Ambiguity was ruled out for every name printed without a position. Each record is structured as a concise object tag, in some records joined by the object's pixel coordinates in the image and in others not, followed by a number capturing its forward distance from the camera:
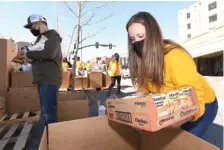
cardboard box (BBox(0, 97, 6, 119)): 3.54
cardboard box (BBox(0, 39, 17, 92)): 3.87
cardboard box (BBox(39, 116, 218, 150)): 1.16
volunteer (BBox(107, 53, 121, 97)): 7.66
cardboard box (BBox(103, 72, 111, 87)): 10.09
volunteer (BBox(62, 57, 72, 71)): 9.58
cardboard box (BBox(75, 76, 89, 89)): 9.40
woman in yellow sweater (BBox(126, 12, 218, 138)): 1.16
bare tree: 6.63
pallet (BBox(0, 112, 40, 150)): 2.74
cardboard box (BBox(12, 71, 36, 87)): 4.28
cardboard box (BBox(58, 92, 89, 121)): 2.95
